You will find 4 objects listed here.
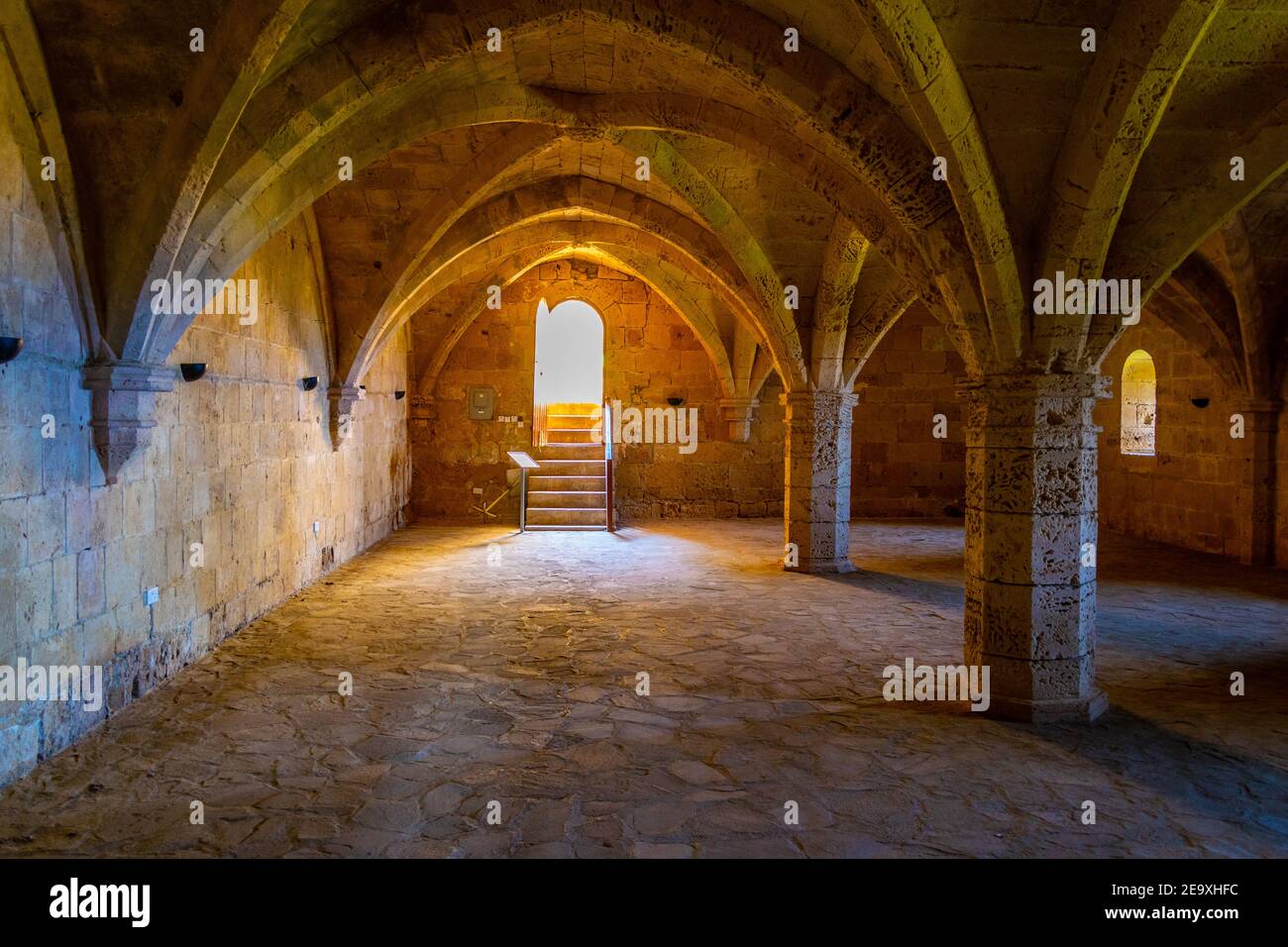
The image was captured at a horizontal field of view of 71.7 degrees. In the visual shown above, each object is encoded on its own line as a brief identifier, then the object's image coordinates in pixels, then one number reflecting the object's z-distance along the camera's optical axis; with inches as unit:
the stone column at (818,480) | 335.3
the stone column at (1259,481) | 353.1
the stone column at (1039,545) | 167.0
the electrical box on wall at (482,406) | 511.8
